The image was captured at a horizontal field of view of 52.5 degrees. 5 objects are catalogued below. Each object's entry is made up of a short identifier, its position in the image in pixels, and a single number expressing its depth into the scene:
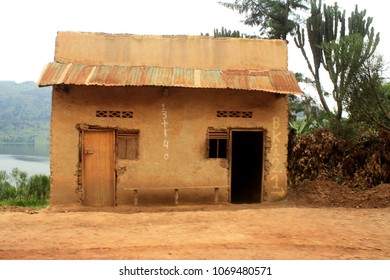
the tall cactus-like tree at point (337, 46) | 11.33
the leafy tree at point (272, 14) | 20.17
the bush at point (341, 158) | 11.03
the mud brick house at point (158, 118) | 9.63
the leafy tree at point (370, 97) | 10.62
